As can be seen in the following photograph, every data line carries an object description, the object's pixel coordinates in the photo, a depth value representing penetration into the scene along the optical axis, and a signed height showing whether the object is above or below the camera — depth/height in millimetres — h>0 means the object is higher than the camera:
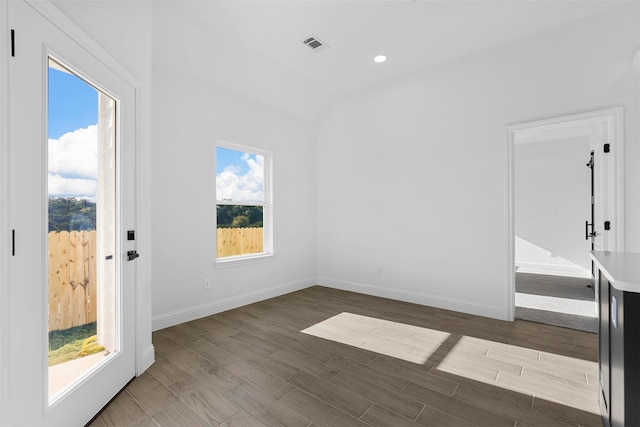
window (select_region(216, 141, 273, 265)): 4094 +143
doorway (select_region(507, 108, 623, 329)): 4617 -86
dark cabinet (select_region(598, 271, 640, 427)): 1215 -627
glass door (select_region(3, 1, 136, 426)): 1366 -88
